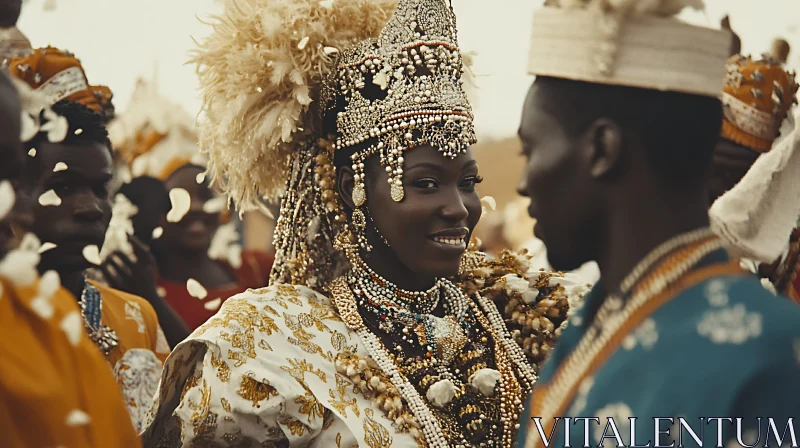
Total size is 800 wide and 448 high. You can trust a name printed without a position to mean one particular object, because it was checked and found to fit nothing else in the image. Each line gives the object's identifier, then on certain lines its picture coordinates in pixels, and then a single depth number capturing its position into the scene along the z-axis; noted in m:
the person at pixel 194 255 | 6.56
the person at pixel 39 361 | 2.20
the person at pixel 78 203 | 4.26
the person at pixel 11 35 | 4.75
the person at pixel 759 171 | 3.15
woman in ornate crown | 3.78
